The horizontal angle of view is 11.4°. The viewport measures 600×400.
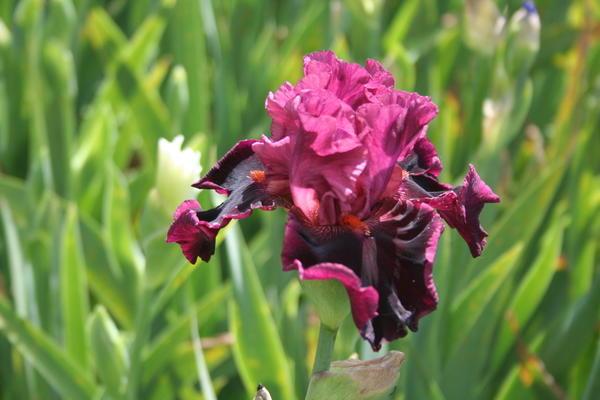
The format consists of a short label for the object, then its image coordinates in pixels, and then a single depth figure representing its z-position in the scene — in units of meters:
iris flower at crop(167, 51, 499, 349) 1.18
